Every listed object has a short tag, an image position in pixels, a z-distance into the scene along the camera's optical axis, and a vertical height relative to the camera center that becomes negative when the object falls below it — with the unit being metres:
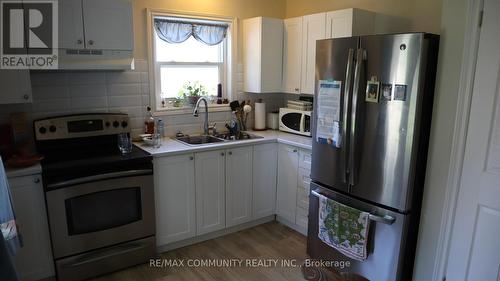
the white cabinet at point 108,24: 2.64 +0.41
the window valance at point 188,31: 3.40 +0.49
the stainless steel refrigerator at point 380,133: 2.13 -0.31
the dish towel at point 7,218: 1.79 -0.72
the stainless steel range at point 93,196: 2.48 -0.84
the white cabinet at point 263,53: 3.62 +0.29
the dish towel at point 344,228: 2.42 -1.01
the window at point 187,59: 3.45 +0.22
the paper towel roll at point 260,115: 3.87 -0.36
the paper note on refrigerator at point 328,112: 2.51 -0.21
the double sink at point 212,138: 3.47 -0.56
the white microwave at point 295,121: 3.53 -0.39
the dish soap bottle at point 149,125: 3.30 -0.41
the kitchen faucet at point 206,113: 3.47 -0.31
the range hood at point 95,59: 2.59 +0.15
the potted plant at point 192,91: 3.62 -0.11
